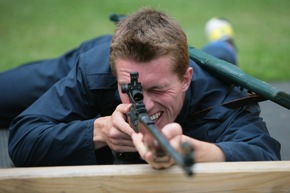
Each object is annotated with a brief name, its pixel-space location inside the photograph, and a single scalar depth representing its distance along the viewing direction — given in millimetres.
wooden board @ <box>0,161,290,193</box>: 3623
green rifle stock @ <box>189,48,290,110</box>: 3893
